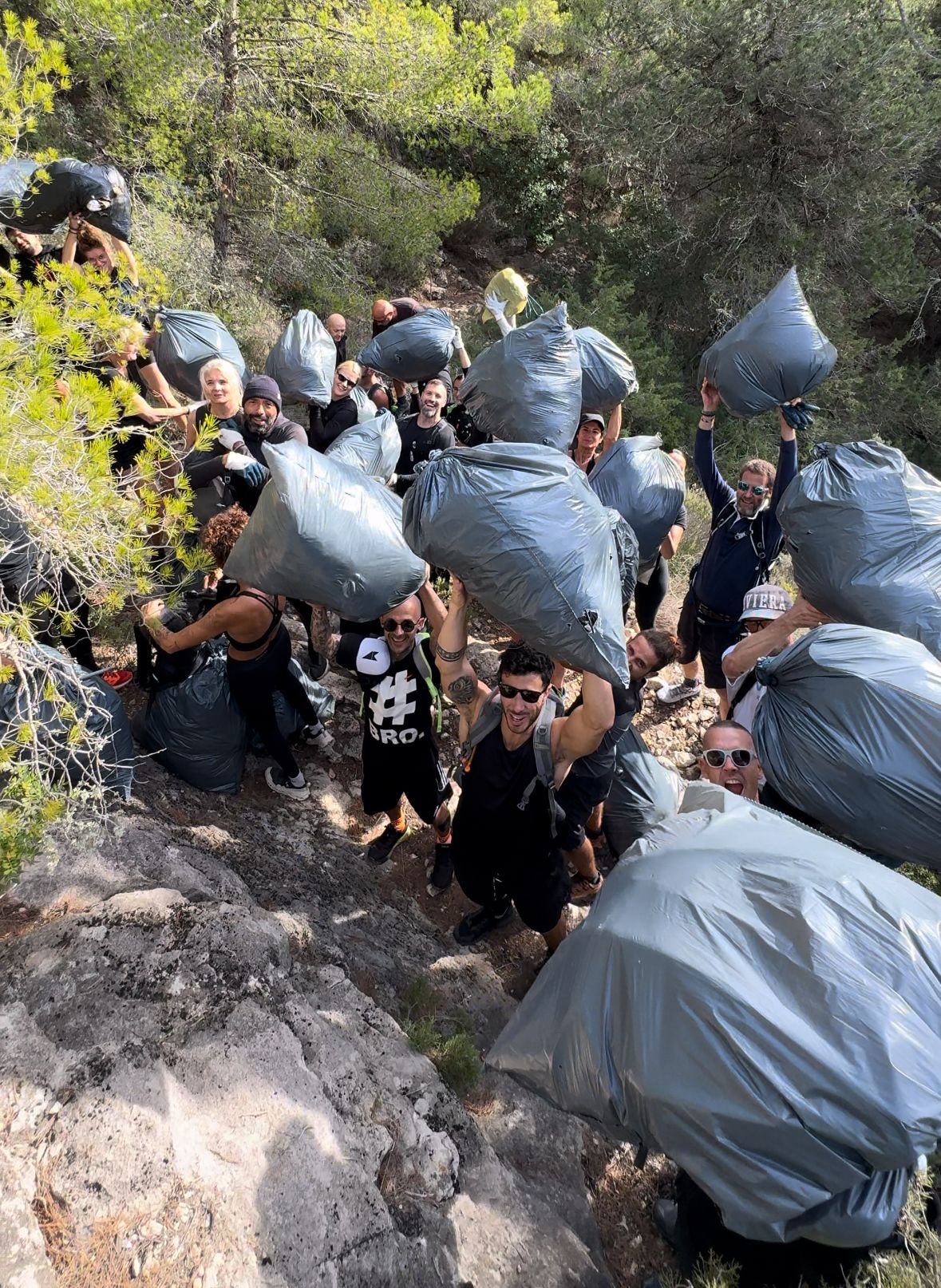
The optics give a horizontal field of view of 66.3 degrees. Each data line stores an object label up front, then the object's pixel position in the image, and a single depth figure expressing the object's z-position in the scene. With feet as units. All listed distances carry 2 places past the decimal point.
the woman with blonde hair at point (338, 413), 14.94
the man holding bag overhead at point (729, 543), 11.44
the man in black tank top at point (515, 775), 7.31
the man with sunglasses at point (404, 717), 9.03
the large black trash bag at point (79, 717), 5.71
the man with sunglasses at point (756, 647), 9.31
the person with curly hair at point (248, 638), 9.12
